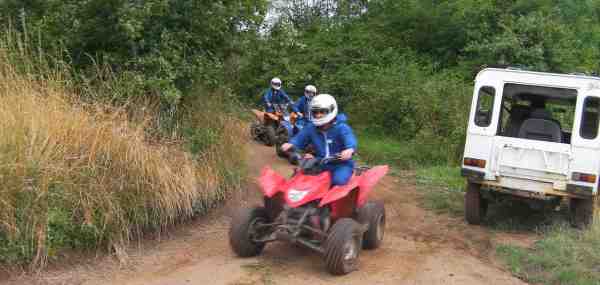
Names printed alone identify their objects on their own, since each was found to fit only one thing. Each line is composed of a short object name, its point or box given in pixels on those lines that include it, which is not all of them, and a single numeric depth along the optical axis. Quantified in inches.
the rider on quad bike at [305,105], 526.6
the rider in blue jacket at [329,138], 270.2
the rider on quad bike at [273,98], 574.2
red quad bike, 247.0
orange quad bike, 560.7
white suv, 312.2
